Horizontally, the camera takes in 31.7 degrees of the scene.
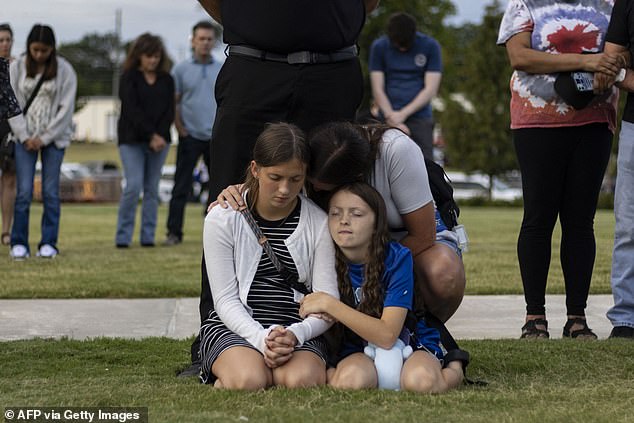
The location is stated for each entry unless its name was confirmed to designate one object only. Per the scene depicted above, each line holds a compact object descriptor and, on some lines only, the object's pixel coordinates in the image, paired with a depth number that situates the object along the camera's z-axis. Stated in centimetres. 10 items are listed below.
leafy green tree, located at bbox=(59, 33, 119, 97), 7171
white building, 8488
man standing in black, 457
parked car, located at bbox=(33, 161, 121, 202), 3622
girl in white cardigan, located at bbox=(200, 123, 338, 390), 422
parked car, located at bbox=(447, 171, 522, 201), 4084
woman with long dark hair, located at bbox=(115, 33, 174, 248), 1080
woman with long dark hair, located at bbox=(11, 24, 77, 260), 953
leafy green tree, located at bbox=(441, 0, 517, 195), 3716
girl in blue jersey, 425
